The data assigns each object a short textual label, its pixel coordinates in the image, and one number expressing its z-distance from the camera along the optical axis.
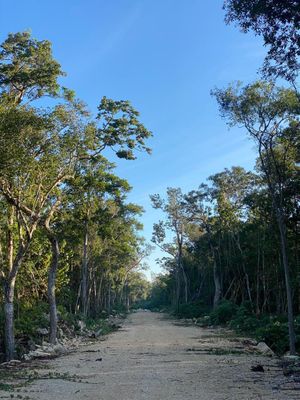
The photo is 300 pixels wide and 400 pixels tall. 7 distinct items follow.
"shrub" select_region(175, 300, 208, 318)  54.47
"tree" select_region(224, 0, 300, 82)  9.30
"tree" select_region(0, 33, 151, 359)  15.41
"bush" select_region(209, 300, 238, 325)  38.66
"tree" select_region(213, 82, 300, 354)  17.72
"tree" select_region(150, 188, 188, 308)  56.91
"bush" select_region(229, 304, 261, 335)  30.16
